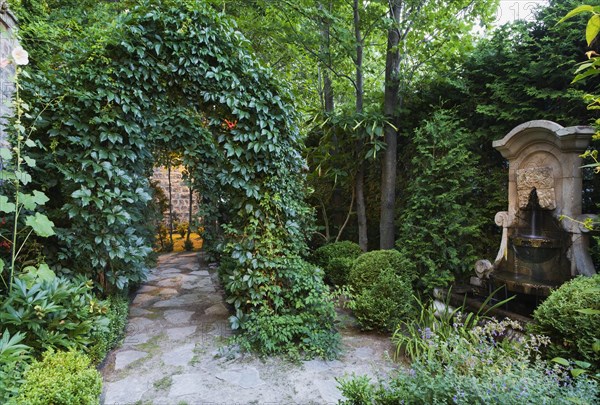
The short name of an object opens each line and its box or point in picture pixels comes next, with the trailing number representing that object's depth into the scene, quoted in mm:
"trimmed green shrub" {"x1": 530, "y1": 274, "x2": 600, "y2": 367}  1998
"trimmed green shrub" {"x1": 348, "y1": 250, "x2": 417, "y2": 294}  3504
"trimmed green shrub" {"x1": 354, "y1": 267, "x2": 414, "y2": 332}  3145
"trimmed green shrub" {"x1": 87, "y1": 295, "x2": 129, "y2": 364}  2400
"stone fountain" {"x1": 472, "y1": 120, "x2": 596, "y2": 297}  3059
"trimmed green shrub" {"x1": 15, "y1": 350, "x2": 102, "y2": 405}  1582
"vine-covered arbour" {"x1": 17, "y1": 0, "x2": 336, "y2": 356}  2549
